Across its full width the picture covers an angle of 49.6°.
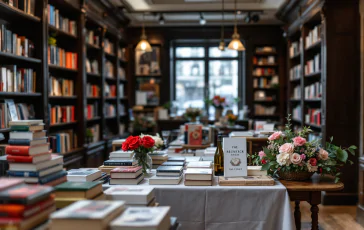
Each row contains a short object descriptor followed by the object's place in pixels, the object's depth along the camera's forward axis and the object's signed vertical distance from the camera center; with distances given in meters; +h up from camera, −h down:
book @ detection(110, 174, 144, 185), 2.64 -0.48
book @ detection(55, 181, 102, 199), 1.89 -0.39
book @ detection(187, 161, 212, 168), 2.94 -0.42
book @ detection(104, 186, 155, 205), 1.98 -0.44
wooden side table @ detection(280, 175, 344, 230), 2.63 -0.54
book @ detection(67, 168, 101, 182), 2.50 -0.42
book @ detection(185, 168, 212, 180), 2.61 -0.44
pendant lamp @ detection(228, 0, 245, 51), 6.38 +1.06
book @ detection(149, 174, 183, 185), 2.67 -0.48
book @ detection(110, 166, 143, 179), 2.64 -0.43
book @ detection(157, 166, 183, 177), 2.71 -0.43
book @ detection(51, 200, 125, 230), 1.49 -0.41
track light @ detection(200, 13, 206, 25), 8.49 +1.93
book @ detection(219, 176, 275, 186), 2.62 -0.48
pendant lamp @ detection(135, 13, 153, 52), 6.88 +1.11
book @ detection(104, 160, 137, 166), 2.89 -0.40
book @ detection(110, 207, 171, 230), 1.51 -0.44
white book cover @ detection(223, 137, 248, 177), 2.75 -0.33
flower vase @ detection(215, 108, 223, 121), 8.52 -0.08
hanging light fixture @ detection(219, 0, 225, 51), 7.31 +1.72
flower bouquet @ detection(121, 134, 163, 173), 2.96 -0.29
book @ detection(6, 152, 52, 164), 1.89 -0.24
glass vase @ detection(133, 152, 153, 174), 3.00 -0.38
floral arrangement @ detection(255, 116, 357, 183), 2.72 -0.33
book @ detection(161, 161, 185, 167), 3.07 -0.43
